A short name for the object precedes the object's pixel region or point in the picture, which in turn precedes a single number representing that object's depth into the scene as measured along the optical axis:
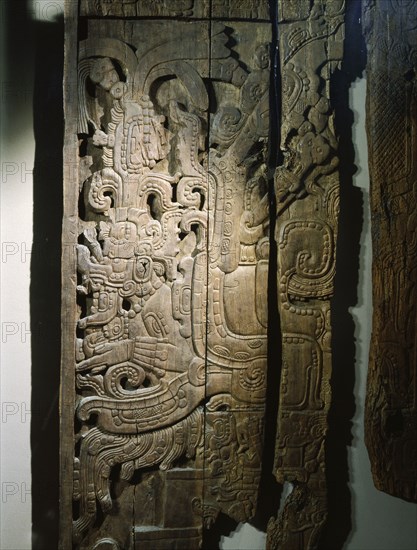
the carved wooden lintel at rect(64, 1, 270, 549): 2.54
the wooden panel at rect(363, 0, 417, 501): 2.62
